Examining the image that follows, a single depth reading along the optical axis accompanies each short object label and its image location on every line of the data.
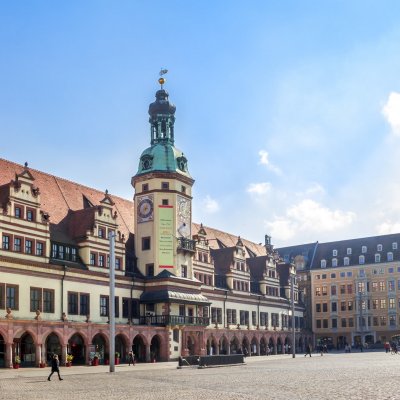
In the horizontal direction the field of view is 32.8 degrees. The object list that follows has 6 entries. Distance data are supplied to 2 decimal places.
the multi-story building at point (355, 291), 127.75
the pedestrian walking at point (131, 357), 63.22
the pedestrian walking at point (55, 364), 39.75
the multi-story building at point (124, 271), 60.38
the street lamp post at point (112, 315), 49.50
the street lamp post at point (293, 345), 83.25
